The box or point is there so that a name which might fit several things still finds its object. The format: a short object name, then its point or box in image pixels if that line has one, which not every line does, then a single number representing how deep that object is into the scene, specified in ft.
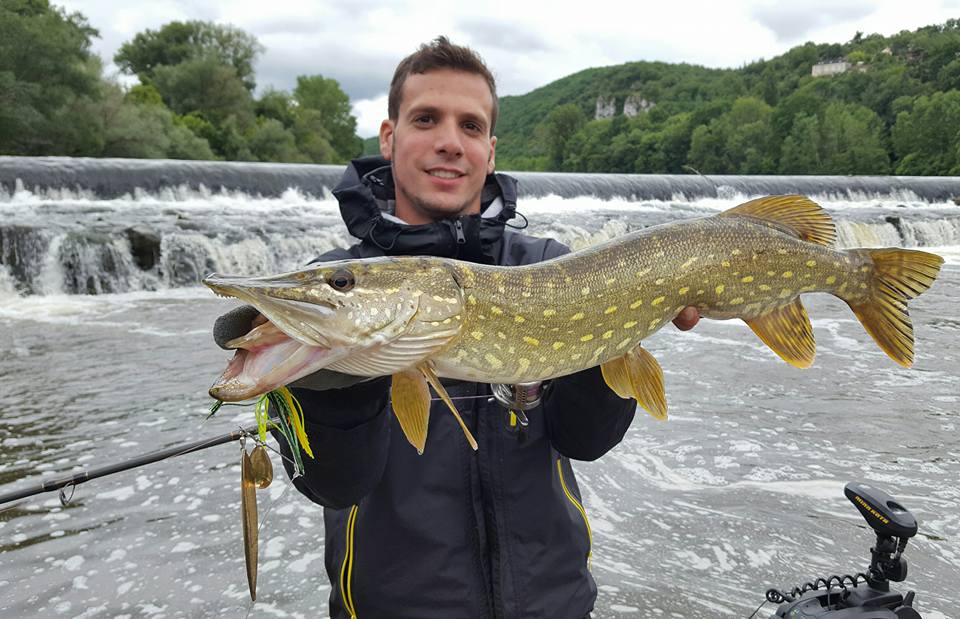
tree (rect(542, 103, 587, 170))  303.48
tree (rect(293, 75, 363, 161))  205.26
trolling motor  6.97
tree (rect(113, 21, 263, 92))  179.63
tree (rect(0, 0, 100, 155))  83.61
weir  38.37
